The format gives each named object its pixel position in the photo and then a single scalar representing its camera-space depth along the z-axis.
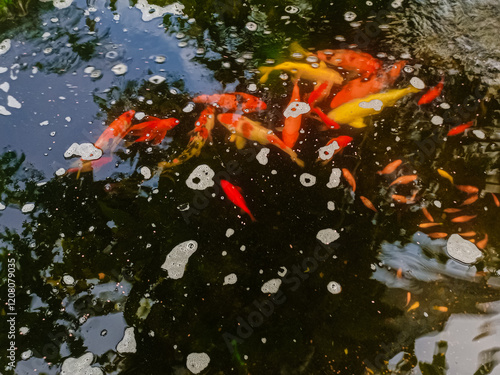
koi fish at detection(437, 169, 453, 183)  1.57
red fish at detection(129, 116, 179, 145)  1.71
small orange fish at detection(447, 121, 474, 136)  1.68
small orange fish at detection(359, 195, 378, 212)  1.52
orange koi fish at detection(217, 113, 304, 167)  1.68
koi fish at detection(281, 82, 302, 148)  1.68
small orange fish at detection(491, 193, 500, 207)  1.50
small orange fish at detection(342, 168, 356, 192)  1.57
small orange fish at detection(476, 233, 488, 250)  1.43
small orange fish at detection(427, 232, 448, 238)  1.45
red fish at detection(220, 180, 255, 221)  1.53
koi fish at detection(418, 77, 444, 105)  1.77
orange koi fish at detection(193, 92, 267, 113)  1.79
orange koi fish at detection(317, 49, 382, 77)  1.89
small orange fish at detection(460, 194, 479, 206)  1.51
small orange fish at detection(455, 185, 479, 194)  1.54
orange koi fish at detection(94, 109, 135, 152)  1.69
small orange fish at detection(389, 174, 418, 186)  1.57
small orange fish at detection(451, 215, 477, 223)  1.48
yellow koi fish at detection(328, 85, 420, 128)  1.73
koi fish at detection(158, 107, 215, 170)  1.65
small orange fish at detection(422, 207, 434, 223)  1.49
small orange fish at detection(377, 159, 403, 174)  1.59
